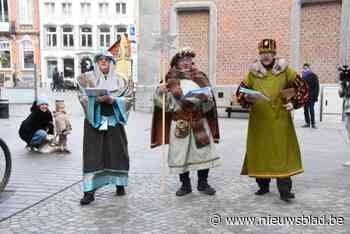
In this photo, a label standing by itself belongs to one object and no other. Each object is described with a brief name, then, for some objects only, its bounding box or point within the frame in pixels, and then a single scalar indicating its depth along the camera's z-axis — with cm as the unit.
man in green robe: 516
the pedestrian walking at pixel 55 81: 3524
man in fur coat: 541
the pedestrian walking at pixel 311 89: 1195
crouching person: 860
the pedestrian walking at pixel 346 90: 720
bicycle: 559
